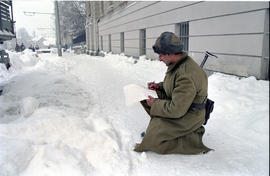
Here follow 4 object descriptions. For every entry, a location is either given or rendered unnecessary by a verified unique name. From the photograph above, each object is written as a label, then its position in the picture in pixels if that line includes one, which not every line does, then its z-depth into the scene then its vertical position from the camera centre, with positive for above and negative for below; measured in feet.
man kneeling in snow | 8.81 -2.13
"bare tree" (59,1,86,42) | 159.33 +18.91
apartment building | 17.90 +1.66
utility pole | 82.57 +5.20
